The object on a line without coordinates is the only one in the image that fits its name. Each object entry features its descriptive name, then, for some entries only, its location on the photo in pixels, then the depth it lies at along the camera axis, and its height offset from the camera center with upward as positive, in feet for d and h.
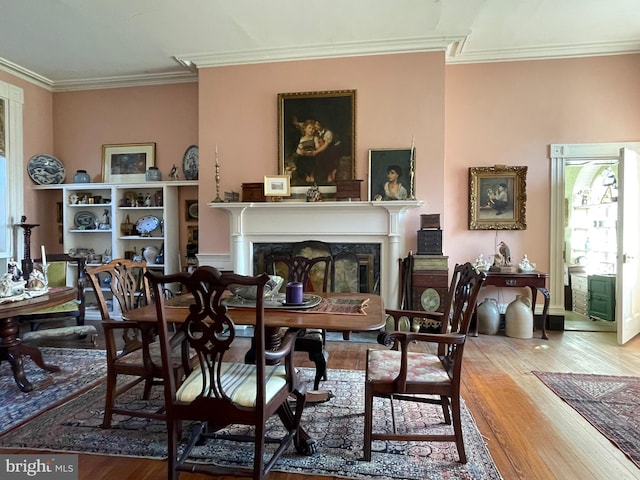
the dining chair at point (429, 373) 5.82 -2.31
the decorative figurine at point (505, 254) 13.41 -0.70
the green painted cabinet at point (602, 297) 14.76 -2.54
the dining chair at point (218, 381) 4.76 -2.14
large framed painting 13.60 +3.59
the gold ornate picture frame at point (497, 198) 13.88 +1.39
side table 12.73 -1.62
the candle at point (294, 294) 6.79 -1.08
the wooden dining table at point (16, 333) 8.28 -2.43
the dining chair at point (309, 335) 8.25 -2.31
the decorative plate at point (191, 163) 15.47 +3.03
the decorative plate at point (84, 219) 16.02 +0.70
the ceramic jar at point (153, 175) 15.43 +2.51
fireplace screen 13.41 -0.99
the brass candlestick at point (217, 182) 14.00 +2.00
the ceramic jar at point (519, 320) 12.78 -2.95
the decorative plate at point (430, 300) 12.46 -2.18
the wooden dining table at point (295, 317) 5.63 -1.34
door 12.08 -0.43
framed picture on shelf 15.99 +3.20
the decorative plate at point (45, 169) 15.69 +2.82
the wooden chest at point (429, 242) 12.67 -0.25
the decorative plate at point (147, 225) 15.47 +0.42
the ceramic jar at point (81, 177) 15.84 +2.48
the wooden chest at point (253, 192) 13.50 +1.57
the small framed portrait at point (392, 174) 13.24 +2.19
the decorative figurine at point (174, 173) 15.59 +2.60
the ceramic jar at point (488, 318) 13.21 -2.96
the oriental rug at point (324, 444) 5.87 -3.67
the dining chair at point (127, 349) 6.61 -2.25
